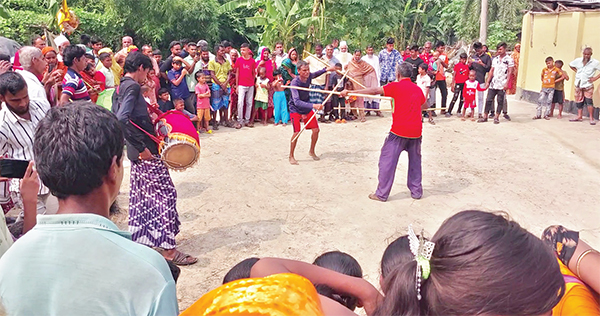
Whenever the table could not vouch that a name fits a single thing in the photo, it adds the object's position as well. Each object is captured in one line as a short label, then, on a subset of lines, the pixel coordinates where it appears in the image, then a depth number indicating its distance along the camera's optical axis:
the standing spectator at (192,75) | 9.20
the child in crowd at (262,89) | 10.06
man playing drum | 3.83
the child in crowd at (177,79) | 8.91
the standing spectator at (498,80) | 10.33
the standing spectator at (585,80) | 10.06
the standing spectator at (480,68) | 10.62
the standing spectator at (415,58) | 10.81
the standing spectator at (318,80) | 10.69
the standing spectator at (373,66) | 11.49
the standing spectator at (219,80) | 9.58
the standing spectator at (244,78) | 9.77
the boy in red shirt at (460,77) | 10.97
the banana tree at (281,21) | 13.51
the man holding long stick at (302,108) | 7.18
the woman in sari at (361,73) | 10.90
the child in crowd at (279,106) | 10.23
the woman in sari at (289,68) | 10.20
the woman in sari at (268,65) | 10.06
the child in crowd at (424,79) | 10.22
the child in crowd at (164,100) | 8.20
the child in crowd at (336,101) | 10.48
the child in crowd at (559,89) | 10.56
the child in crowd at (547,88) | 10.63
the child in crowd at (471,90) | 10.63
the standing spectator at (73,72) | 4.80
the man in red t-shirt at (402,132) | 5.59
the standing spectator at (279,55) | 11.15
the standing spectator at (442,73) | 11.10
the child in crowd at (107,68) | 7.14
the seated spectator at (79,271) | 1.25
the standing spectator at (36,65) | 4.52
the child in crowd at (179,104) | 8.02
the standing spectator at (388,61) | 11.62
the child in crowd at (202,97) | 9.17
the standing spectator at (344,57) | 11.72
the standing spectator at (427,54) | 12.23
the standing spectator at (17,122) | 3.13
